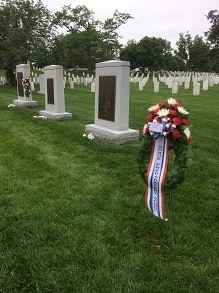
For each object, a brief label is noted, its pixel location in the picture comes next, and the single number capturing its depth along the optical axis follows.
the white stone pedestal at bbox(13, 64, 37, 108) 13.12
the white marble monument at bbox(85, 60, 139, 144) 7.11
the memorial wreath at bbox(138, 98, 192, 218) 3.62
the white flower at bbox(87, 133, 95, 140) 7.77
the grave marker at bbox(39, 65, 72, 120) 10.25
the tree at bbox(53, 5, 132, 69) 40.09
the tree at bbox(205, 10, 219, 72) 55.16
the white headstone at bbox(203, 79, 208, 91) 22.39
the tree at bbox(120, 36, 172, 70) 66.06
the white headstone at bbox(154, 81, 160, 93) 21.00
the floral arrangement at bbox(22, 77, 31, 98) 12.79
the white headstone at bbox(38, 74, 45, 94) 20.80
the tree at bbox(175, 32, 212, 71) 79.25
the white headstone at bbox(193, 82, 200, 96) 18.60
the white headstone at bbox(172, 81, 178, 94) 19.45
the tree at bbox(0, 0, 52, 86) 21.59
